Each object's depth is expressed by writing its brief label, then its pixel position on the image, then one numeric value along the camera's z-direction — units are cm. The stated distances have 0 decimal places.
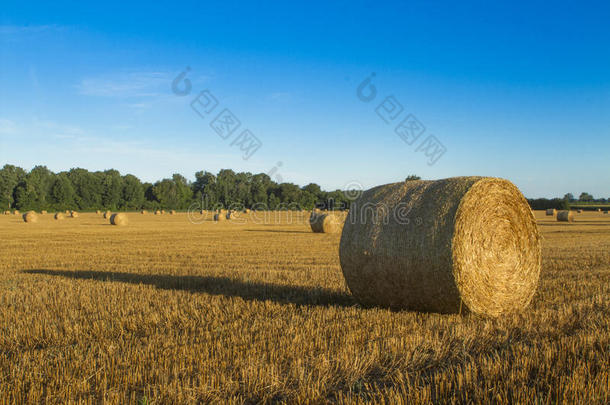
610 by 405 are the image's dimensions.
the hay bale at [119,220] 3541
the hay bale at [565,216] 3653
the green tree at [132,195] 8956
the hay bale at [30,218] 4053
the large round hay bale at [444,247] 625
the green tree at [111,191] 8881
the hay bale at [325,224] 2570
